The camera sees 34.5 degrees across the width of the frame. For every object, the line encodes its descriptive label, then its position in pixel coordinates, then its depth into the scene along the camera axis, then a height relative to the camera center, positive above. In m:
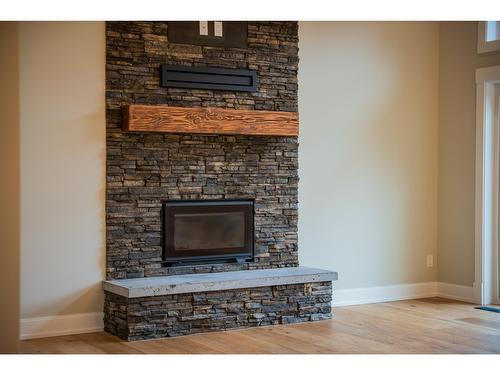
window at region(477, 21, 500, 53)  7.12 +1.22
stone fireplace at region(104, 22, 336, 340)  5.89 -0.27
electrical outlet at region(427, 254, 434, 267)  7.65 -0.85
